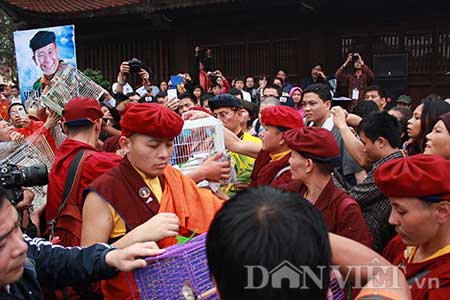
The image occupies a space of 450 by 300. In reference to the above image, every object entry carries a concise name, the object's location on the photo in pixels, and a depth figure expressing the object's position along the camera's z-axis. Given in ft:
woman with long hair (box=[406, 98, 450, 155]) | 11.63
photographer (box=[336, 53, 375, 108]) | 29.86
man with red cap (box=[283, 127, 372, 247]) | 7.95
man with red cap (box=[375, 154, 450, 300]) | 6.19
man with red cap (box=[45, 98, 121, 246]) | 9.34
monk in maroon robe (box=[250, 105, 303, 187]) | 11.31
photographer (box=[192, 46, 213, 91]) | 35.24
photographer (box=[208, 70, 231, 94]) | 32.66
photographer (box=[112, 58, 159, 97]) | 17.78
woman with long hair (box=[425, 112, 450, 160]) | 9.65
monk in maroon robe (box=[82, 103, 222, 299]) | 7.42
